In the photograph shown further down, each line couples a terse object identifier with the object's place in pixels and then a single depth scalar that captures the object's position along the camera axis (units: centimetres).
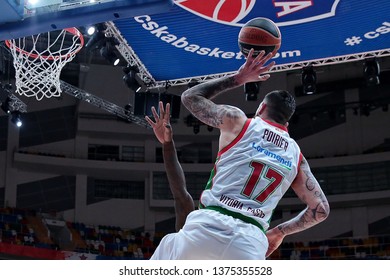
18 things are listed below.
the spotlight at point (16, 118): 1811
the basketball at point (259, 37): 489
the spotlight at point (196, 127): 2230
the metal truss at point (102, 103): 1969
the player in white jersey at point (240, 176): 363
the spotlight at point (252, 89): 1220
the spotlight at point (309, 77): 1110
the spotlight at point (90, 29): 1052
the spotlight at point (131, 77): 1147
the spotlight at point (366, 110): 2247
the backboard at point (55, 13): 650
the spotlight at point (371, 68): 1089
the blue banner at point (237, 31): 925
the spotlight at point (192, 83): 1137
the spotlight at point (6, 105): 1708
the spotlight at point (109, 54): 1116
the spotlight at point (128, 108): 1903
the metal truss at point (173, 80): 1032
